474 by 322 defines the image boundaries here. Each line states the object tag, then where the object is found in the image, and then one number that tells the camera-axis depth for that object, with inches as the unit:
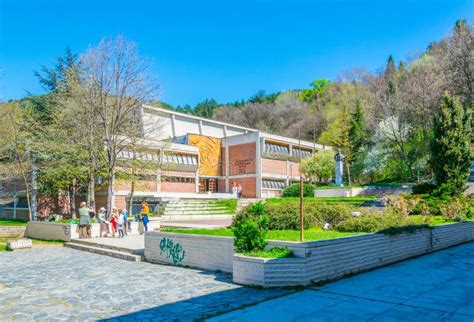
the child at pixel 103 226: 733.9
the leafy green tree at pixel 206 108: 3614.7
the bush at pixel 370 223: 425.6
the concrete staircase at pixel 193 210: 1070.4
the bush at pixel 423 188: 1023.8
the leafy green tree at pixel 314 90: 3572.8
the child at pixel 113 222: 729.2
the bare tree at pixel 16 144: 994.1
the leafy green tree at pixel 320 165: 1886.1
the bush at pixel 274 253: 319.6
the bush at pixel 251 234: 335.9
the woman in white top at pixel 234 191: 1789.4
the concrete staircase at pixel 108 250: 509.4
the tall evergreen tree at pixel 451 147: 948.6
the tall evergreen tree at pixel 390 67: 2981.3
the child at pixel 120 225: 700.0
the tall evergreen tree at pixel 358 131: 2146.9
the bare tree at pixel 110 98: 852.0
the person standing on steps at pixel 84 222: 701.3
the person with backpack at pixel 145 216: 733.1
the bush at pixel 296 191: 1534.2
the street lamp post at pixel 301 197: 334.8
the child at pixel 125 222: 739.5
